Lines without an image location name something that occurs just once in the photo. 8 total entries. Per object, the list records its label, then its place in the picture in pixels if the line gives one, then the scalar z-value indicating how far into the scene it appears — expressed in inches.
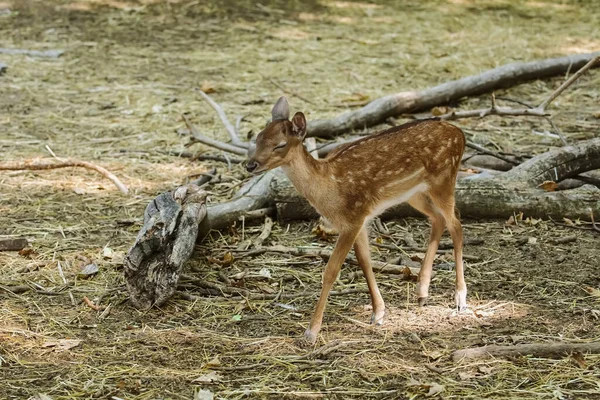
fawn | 389.1
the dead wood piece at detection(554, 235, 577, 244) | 496.4
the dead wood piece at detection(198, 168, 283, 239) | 503.5
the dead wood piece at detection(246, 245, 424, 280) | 458.9
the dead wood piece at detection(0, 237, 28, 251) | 487.5
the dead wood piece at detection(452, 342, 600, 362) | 363.9
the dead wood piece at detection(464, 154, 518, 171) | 591.5
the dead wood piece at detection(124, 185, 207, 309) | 422.0
